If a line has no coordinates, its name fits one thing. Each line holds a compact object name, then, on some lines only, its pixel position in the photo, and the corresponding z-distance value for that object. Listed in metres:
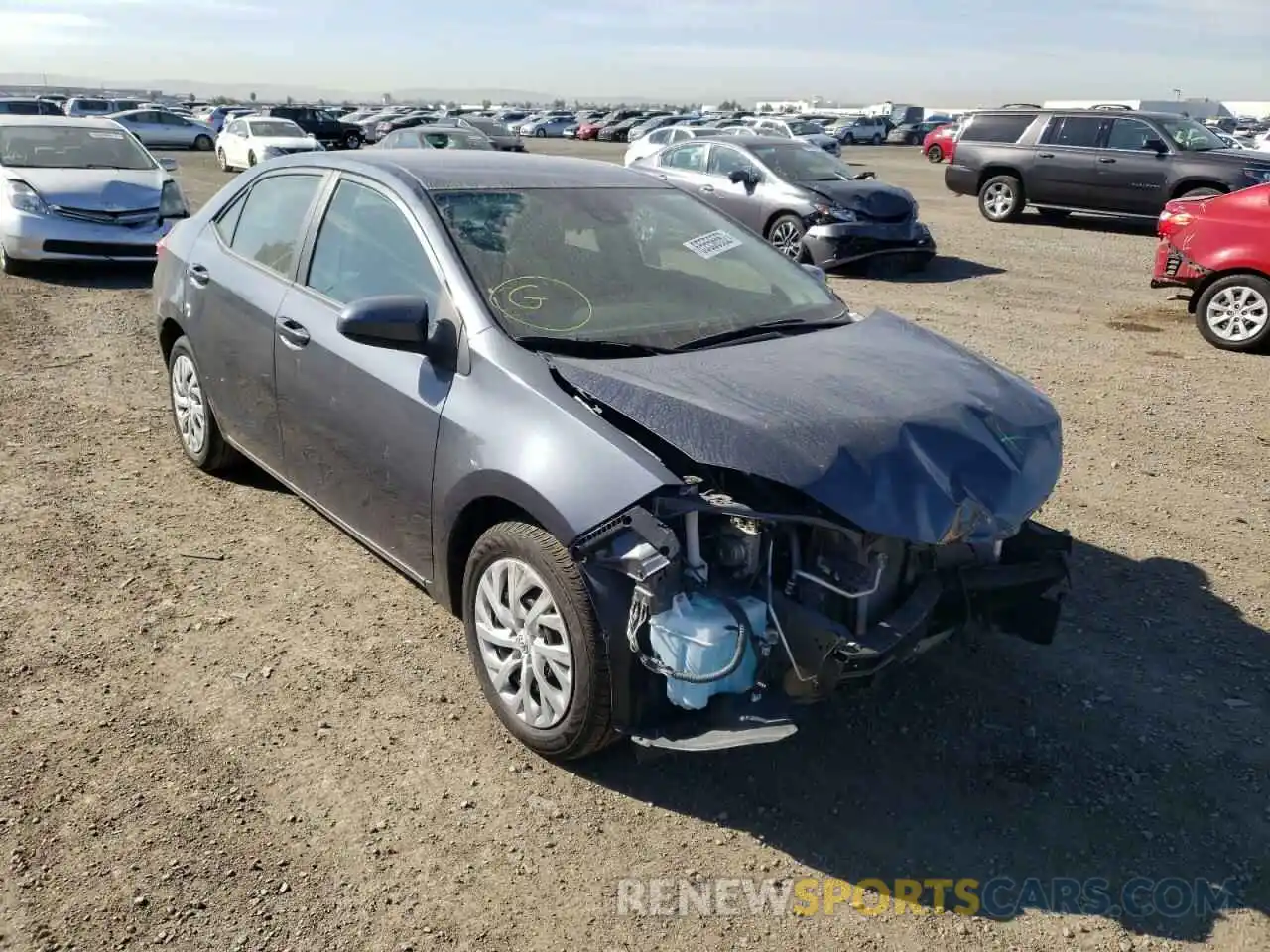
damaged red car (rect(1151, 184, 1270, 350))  8.68
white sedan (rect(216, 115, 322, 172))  25.75
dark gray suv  15.30
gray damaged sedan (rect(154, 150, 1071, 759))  2.94
